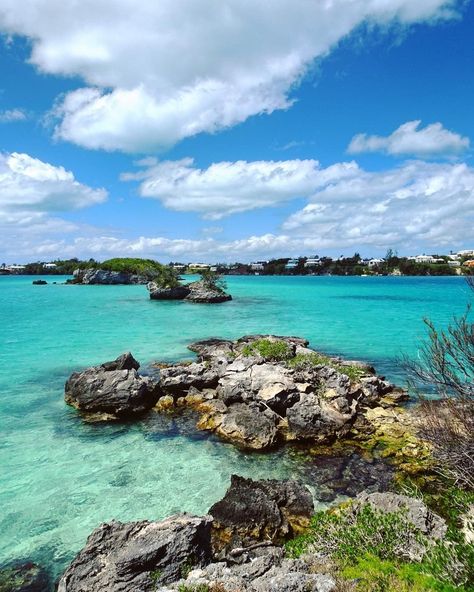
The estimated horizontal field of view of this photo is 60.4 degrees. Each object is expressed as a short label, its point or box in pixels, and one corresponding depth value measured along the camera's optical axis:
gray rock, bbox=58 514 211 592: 7.68
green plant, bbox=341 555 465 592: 5.82
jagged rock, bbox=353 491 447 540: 8.40
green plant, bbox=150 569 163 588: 7.58
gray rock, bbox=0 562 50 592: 9.05
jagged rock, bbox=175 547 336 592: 6.25
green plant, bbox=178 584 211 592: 6.46
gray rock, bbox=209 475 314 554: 10.22
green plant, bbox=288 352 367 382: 22.86
